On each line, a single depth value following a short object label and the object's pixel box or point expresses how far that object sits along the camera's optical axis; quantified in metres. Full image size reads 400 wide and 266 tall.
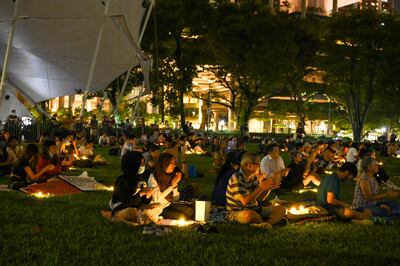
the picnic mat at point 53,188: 10.74
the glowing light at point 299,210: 9.19
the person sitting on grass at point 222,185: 9.12
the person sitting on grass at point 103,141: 29.82
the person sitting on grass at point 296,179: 13.09
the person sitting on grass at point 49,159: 11.41
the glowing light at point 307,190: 13.44
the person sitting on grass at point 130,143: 16.98
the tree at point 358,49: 34.72
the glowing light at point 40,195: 10.37
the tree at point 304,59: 41.69
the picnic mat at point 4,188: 10.99
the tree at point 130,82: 45.97
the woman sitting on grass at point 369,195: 9.12
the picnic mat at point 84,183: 11.64
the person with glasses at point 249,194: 7.96
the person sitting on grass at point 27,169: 11.25
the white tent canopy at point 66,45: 24.00
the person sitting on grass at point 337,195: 8.80
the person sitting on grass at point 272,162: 12.38
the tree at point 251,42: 37.25
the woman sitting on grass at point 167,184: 8.41
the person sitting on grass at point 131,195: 7.94
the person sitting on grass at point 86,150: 18.80
